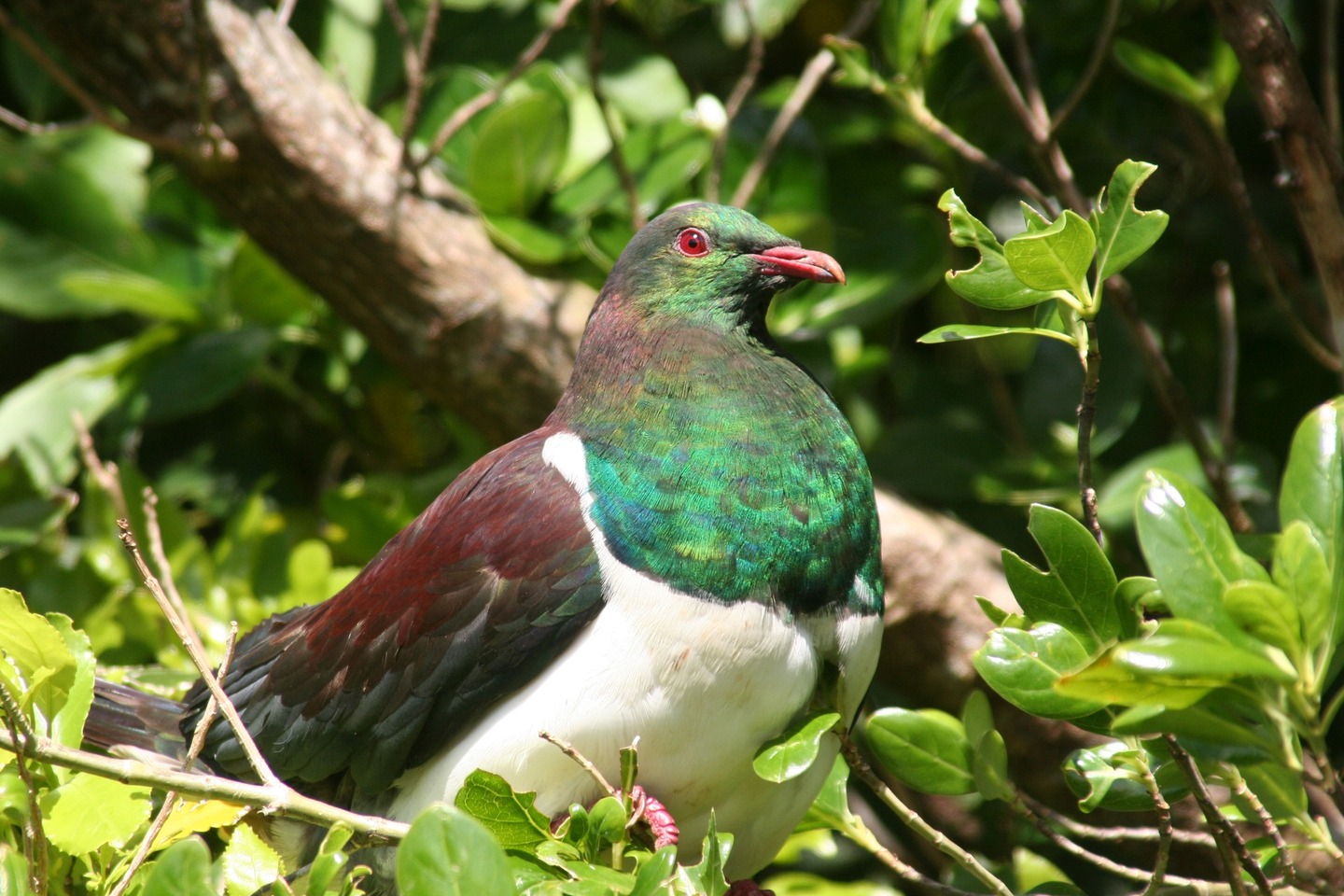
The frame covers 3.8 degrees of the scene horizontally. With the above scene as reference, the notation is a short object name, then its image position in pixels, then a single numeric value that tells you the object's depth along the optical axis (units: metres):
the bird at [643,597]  5.29
